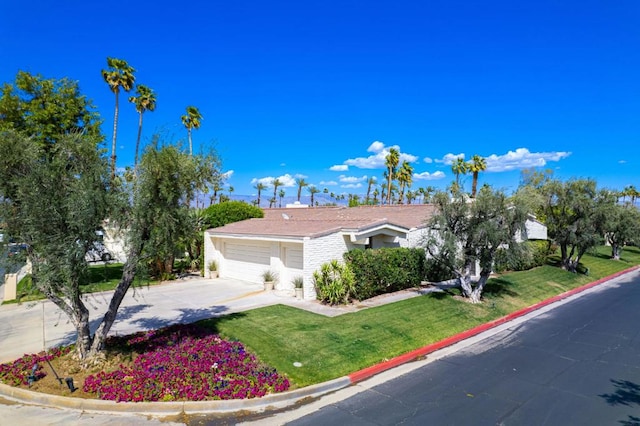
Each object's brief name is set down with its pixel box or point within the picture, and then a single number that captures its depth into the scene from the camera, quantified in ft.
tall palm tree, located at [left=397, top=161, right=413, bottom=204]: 191.01
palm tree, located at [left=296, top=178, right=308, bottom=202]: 323.61
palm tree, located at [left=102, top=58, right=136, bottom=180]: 90.94
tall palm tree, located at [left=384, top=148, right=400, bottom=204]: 174.09
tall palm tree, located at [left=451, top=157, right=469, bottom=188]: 168.04
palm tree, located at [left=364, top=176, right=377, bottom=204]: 313.01
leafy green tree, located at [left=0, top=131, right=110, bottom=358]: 22.61
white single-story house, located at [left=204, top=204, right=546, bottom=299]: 48.98
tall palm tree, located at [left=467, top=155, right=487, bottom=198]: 146.92
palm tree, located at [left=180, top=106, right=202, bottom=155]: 133.28
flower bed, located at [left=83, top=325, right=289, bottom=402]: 22.75
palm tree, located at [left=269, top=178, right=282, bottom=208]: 322.75
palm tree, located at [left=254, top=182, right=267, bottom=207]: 328.90
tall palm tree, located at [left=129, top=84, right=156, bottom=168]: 107.24
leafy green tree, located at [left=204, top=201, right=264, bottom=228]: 72.74
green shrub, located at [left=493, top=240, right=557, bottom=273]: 46.75
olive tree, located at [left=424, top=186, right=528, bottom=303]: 45.73
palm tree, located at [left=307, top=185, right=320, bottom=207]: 344.80
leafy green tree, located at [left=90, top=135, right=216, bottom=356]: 24.82
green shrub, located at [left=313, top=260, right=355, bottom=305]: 44.98
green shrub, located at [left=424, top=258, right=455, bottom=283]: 59.47
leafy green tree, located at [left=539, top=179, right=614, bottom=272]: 69.31
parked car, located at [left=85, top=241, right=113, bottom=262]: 24.41
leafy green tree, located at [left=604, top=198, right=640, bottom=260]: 84.46
